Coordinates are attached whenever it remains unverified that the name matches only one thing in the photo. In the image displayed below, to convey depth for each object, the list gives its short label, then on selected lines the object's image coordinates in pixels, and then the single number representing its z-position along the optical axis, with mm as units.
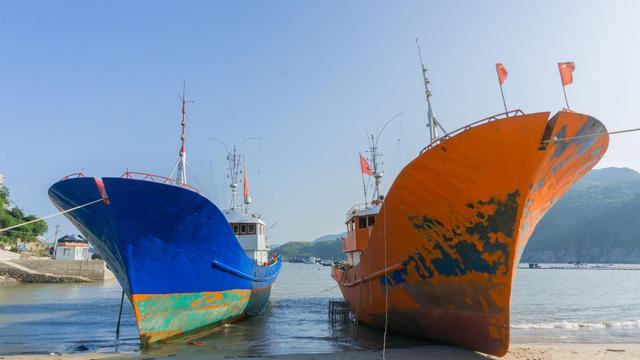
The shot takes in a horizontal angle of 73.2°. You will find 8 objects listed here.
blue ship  10547
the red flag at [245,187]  24250
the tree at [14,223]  53344
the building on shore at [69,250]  47031
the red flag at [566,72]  9008
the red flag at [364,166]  19086
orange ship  8477
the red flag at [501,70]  9531
